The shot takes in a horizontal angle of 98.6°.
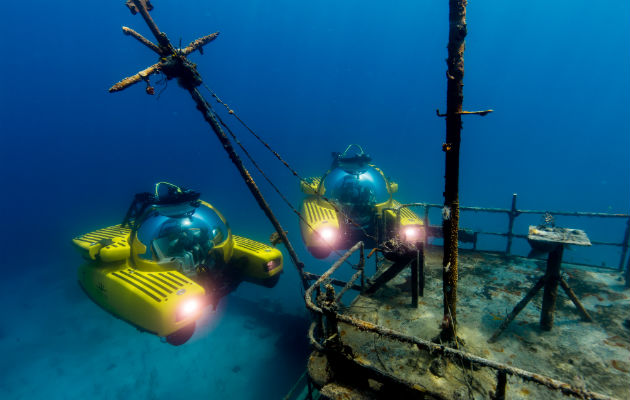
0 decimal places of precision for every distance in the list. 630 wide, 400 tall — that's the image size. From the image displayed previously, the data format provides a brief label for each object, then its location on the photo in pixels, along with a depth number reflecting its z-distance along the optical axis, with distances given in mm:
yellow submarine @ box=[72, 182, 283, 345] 5574
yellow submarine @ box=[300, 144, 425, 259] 8711
